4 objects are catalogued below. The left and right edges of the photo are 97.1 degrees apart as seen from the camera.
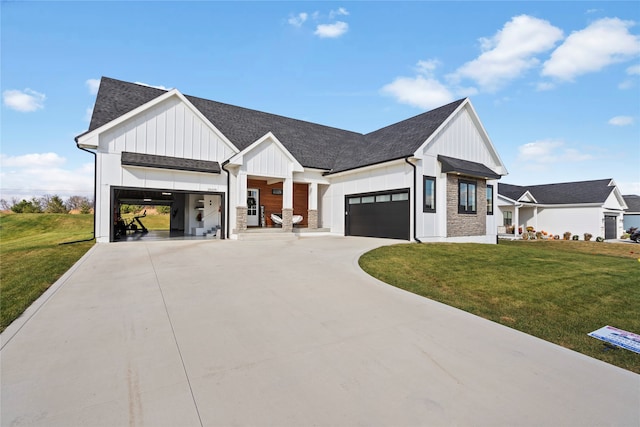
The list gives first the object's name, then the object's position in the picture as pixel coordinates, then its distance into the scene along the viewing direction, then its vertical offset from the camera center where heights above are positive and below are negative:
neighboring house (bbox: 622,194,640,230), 35.15 +0.19
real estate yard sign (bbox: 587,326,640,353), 3.63 -1.67
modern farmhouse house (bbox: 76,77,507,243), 12.79 +2.35
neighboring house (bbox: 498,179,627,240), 26.84 +0.63
